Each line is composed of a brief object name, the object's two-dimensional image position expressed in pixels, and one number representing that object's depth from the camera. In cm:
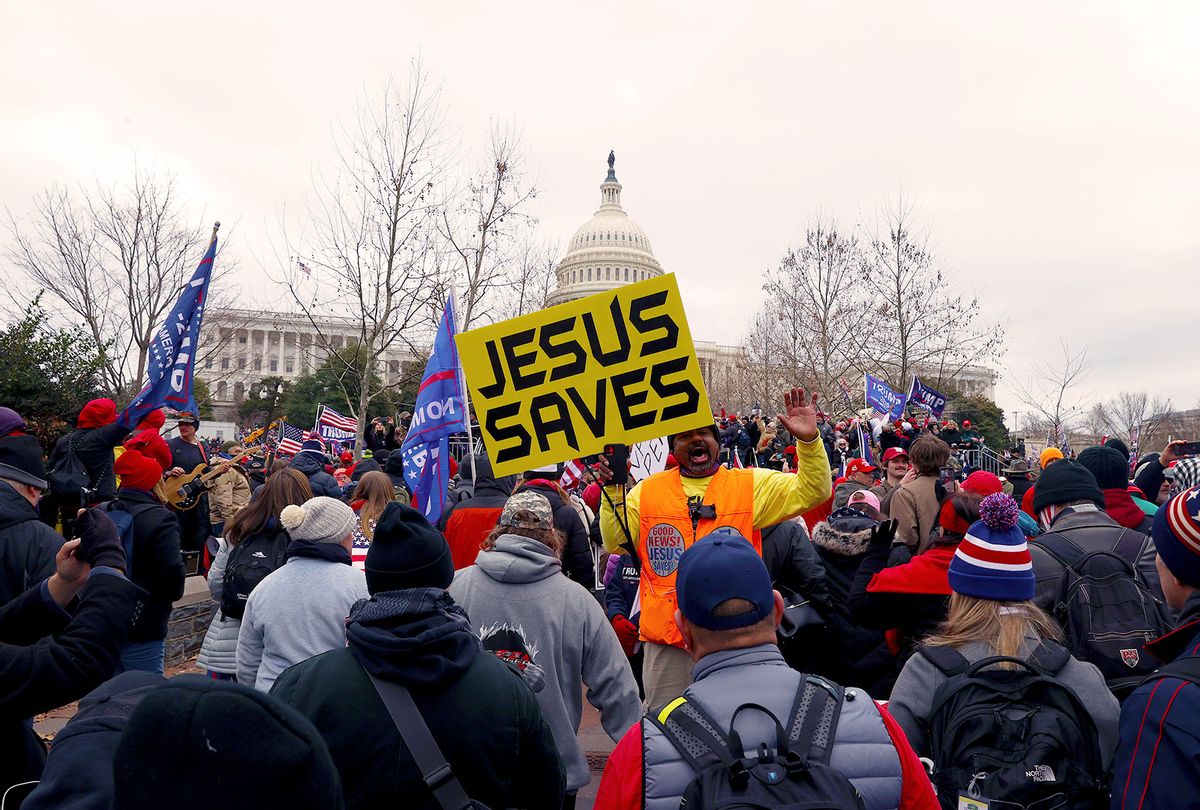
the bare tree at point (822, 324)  2798
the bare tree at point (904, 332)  2638
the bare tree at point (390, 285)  1714
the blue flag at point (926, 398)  1656
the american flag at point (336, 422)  1902
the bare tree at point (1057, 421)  2604
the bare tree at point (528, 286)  2398
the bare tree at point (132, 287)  1891
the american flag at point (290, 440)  1433
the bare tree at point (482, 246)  1939
